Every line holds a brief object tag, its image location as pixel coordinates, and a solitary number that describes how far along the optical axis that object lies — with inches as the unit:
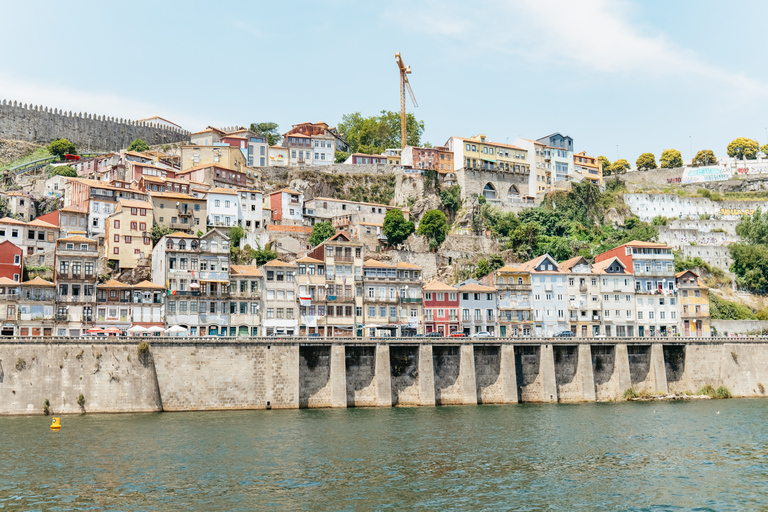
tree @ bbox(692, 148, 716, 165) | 6963.6
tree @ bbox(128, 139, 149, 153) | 5113.2
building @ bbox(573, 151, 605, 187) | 5428.2
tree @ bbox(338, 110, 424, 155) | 5748.0
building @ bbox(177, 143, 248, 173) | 4537.4
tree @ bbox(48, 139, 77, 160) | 4869.1
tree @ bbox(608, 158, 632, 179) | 7096.5
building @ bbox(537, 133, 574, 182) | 5319.9
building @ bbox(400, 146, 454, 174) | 4980.3
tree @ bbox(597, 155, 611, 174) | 6963.6
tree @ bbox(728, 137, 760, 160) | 6845.5
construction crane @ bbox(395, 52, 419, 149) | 5831.7
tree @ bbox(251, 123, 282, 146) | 5826.8
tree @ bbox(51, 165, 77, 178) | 4264.3
